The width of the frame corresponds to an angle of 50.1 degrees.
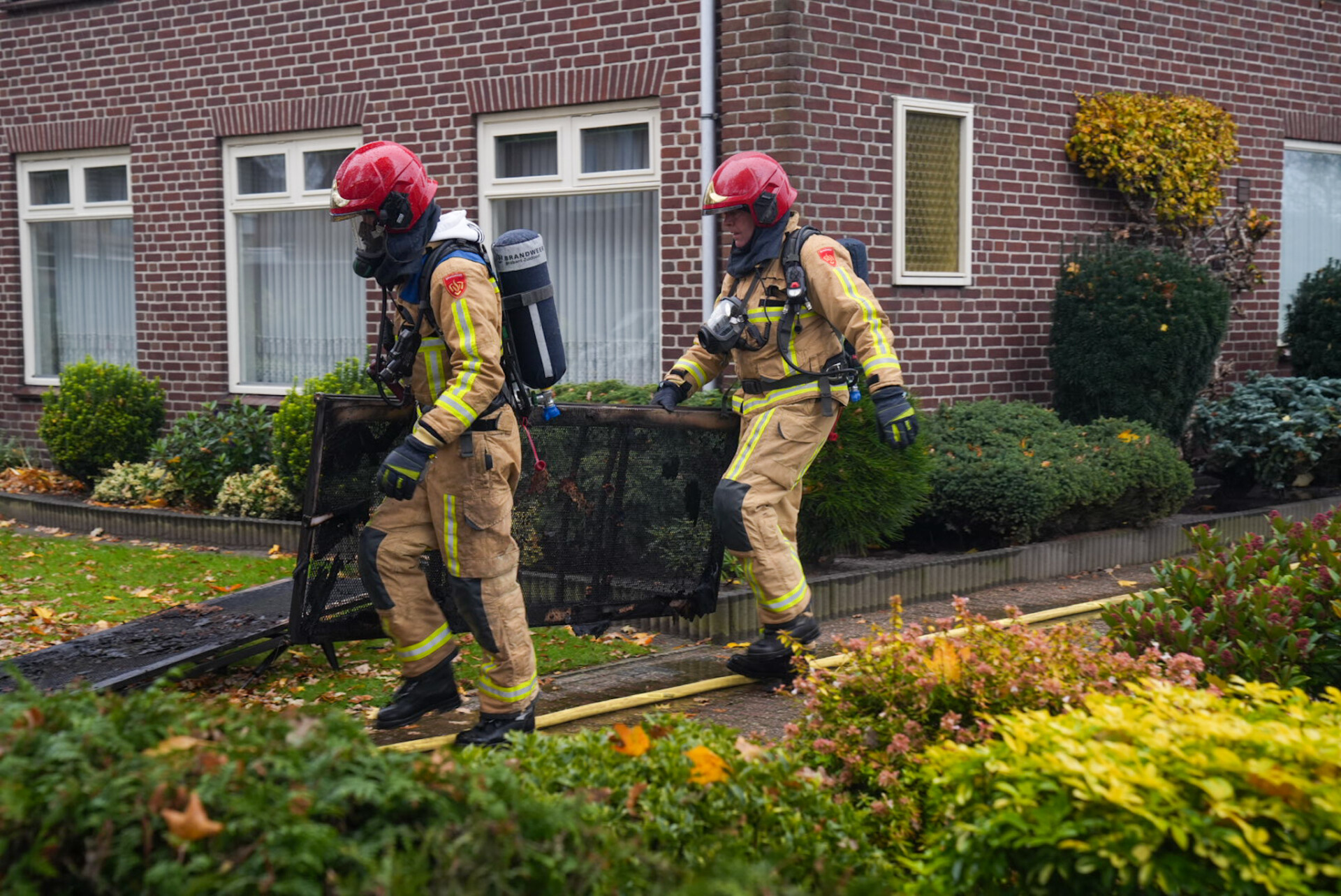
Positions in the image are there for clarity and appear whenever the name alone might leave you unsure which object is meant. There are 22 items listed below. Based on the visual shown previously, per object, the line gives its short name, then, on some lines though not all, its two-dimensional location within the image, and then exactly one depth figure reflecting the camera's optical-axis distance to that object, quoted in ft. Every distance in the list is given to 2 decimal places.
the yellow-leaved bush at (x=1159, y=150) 36.76
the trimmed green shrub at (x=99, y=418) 40.47
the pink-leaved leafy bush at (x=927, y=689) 11.82
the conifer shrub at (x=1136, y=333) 33.73
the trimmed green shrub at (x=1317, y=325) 40.19
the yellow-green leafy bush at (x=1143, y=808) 8.46
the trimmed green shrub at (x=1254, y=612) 14.21
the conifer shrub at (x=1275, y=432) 36.19
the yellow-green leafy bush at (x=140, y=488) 37.32
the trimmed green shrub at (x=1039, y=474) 28.99
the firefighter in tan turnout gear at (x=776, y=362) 20.33
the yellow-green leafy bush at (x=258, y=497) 34.30
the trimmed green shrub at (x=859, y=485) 26.04
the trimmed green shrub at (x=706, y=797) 9.41
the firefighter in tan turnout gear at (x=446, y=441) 16.79
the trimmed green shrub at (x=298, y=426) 32.96
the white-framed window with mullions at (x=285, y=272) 40.42
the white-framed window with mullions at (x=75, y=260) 44.70
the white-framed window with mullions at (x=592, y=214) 34.40
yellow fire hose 16.93
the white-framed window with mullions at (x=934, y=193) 33.45
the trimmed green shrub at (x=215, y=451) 36.70
